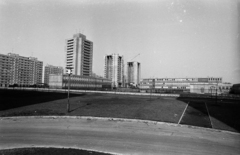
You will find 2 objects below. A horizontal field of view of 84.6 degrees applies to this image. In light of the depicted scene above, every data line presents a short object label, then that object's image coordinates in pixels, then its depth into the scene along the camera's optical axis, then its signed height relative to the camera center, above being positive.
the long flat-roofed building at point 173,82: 96.31 -0.43
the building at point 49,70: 163.38 +12.96
